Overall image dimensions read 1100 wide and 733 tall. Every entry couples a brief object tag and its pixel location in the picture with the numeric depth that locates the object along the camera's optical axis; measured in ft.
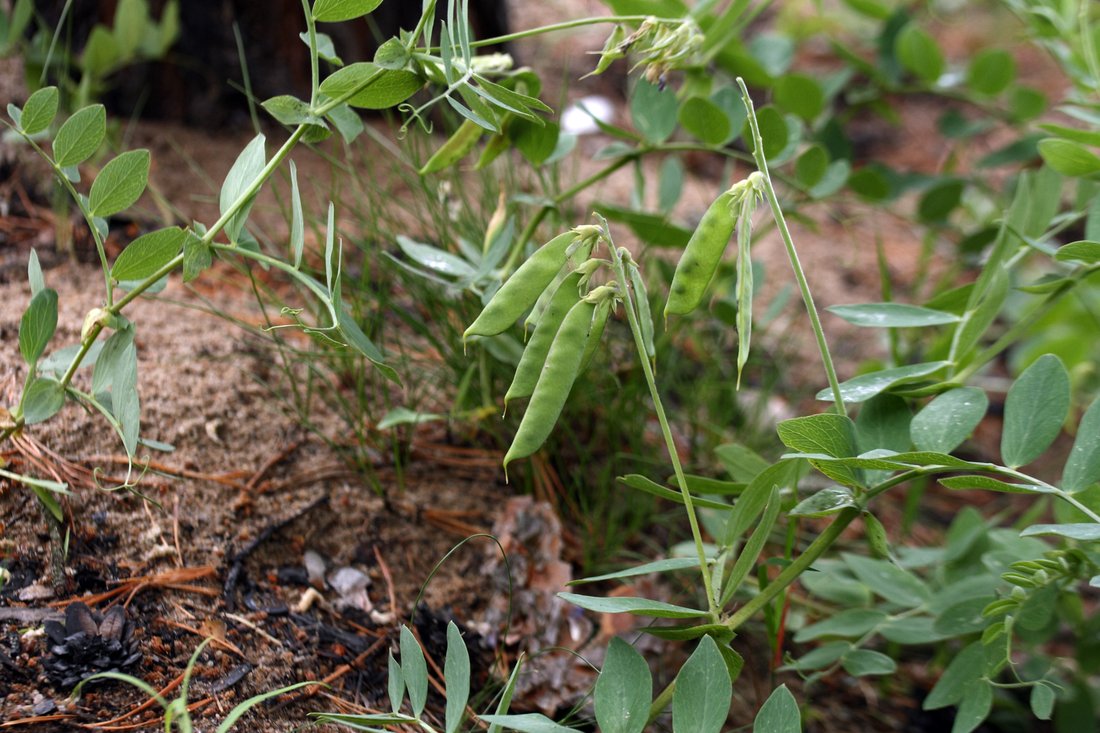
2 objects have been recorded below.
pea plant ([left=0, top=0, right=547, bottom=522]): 2.61
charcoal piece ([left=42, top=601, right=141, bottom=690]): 2.60
